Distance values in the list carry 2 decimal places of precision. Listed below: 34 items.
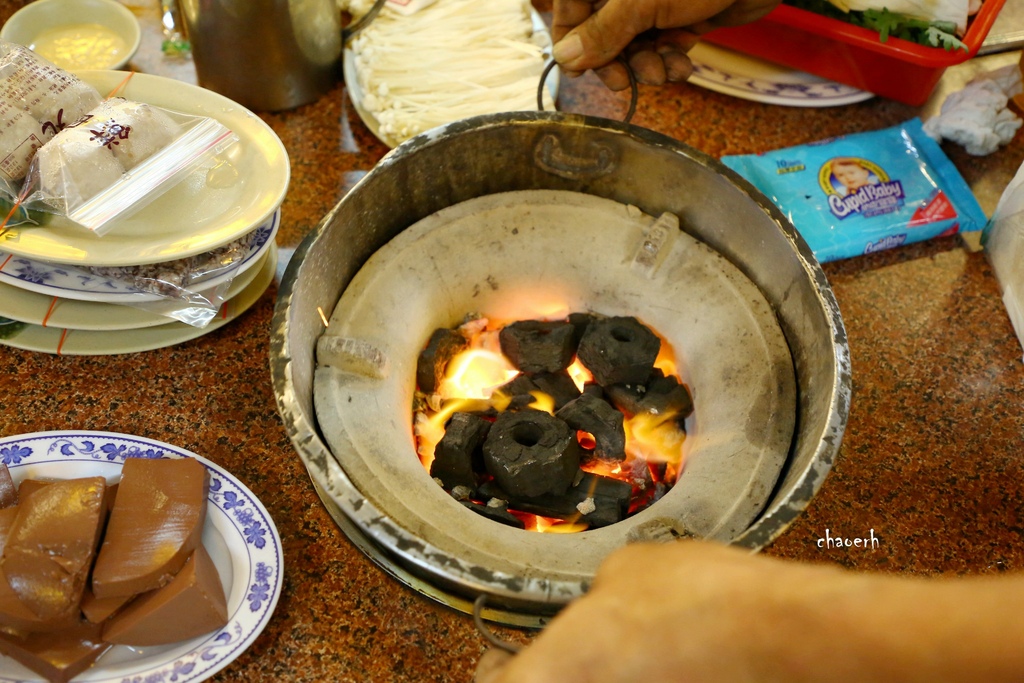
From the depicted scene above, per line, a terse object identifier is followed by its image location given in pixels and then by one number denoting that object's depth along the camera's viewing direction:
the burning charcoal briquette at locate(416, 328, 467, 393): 0.85
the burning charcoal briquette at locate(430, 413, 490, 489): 0.82
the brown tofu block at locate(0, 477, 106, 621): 0.73
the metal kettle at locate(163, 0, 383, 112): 0.93
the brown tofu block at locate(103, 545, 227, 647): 0.74
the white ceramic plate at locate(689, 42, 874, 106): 1.02
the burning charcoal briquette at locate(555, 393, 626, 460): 0.84
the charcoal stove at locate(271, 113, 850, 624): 0.75
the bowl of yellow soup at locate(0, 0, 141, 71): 0.97
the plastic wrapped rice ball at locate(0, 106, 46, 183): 0.81
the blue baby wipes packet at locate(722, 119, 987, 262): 0.94
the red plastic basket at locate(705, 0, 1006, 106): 0.95
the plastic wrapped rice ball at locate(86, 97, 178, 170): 0.82
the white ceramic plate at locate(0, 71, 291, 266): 0.80
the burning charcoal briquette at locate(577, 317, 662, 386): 0.85
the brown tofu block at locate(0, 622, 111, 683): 0.74
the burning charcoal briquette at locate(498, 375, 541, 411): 0.86
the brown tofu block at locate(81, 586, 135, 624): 0.74
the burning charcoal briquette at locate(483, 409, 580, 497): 0.80
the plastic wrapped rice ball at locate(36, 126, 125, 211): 0.80
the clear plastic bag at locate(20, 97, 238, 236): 0.80
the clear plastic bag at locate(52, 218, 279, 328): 0.82
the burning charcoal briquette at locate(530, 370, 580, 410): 0.87
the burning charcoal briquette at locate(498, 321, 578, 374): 0.87
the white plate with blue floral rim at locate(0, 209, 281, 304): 0.82
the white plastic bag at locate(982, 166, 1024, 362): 0.92
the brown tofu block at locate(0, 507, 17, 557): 0.75
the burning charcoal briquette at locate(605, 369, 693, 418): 0.85
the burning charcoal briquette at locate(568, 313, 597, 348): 0.88
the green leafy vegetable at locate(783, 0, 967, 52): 0.95
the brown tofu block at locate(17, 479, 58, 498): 0.77
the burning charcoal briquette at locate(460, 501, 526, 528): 0.80
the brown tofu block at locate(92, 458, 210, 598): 0.74
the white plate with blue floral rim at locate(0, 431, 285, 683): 0.75
